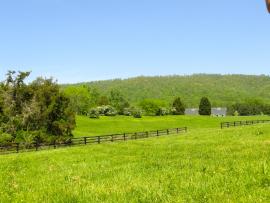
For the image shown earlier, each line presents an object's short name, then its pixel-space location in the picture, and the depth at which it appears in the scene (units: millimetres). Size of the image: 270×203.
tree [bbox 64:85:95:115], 162162
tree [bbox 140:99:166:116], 181875
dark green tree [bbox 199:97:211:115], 182250
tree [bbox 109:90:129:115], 177750
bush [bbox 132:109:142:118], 152100
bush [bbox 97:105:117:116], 150500
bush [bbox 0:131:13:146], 63266
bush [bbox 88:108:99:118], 138388
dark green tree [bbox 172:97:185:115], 177125
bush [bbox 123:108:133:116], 158625
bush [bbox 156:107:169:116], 174912
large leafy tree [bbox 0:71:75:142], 66875
